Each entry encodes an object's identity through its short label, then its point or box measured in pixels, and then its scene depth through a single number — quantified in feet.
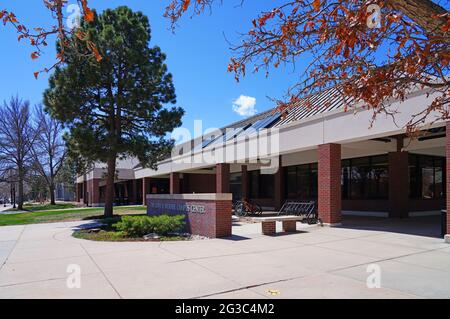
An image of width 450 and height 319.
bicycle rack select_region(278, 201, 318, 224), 52.90
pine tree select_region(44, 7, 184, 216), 66.39
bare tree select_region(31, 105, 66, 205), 156.97
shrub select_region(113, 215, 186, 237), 42.80
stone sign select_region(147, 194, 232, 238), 41.93
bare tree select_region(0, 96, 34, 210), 144.77
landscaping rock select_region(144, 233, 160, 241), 40.88
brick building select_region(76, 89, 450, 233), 49.27
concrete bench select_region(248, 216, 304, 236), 43.19
